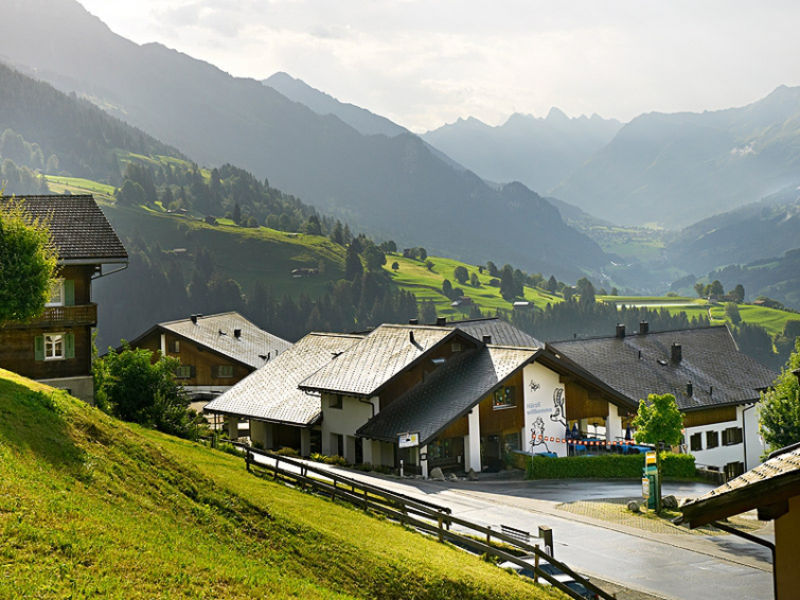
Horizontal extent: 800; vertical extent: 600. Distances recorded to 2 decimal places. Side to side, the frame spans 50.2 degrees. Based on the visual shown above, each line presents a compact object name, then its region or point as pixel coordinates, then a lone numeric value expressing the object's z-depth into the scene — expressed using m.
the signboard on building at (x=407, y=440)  41.97
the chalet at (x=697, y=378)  63.81
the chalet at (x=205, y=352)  81.31
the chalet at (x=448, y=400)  46.16
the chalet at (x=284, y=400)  51.56
